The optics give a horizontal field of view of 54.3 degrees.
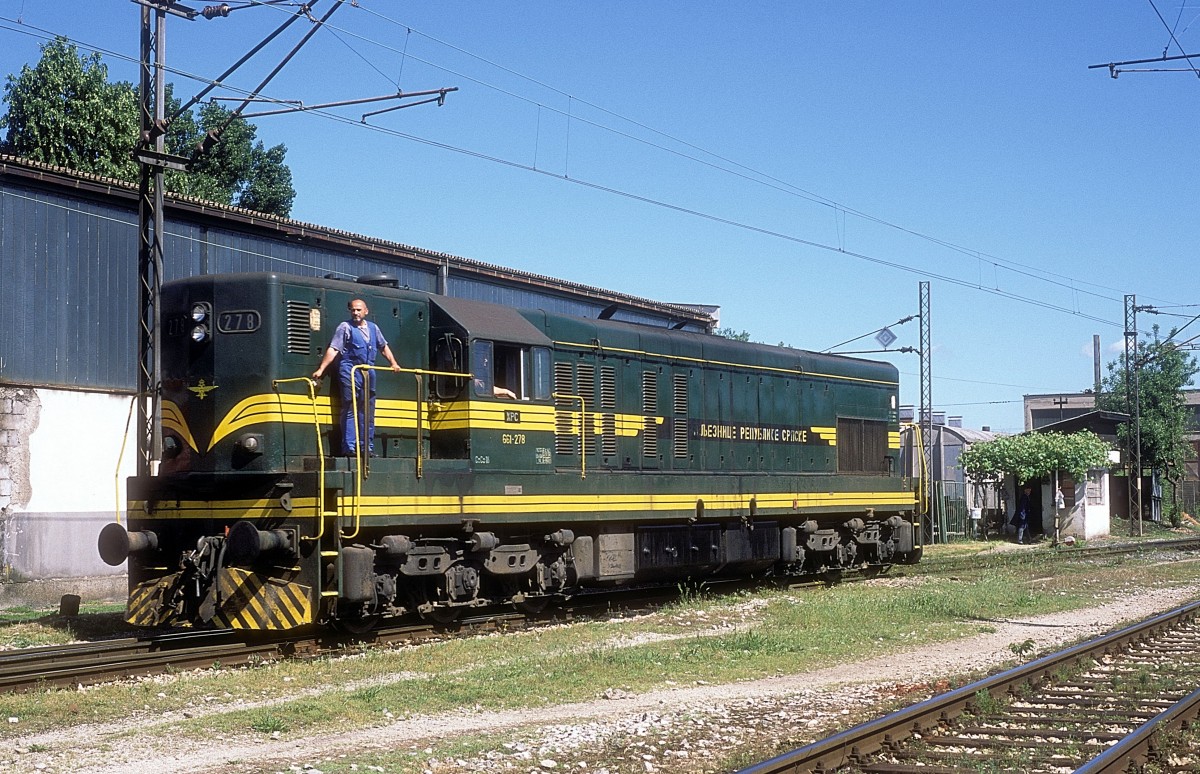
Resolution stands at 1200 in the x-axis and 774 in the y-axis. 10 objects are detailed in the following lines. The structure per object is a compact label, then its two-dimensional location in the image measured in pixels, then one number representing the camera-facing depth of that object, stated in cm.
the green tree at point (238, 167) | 3909
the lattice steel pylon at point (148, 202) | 1419
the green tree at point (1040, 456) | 3172
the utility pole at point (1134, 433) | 3534
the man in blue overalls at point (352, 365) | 1112
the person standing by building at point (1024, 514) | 3170
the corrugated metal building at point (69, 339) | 1720
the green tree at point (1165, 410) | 4119
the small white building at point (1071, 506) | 3247
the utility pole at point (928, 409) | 2922
